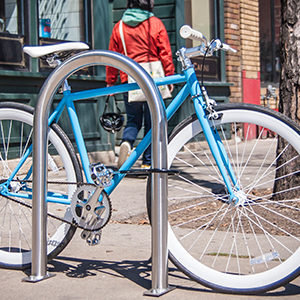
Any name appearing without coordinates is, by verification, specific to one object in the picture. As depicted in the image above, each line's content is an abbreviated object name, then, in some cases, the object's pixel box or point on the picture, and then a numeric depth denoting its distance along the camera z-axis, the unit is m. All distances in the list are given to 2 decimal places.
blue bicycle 2.95
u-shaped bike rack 2.93
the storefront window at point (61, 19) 8.09
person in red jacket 6.77
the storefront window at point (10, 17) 7.49
